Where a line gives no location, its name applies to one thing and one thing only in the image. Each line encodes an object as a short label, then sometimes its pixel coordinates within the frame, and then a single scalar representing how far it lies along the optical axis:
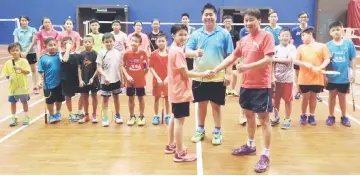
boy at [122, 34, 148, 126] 5.78
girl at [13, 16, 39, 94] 7.92
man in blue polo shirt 4.68
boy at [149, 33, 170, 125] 5.48
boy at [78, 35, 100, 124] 5.81
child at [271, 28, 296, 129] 5.50
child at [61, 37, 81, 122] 5.82
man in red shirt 3.87
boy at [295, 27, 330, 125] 5.55
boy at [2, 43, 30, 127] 5.69
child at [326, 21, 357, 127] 5.63
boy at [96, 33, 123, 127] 5.68
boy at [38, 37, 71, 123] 5.79
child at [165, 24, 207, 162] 3.98
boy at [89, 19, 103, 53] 7.01
